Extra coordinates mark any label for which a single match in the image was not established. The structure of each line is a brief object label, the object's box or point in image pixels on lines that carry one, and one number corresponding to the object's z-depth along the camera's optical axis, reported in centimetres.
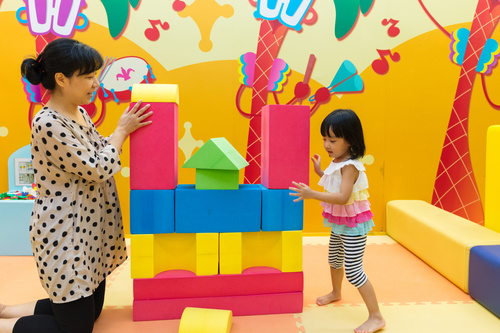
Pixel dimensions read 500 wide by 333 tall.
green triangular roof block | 204
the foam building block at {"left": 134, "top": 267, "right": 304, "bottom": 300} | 209
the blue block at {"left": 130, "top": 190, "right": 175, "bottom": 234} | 205
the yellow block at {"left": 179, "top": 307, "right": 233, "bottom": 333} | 184
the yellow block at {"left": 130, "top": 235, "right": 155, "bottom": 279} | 207
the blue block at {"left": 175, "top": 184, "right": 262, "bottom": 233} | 208
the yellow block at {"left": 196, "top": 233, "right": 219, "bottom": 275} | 210
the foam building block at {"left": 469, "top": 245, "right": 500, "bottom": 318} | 214
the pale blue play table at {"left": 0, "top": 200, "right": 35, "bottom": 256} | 316
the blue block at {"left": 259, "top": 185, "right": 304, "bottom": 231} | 214
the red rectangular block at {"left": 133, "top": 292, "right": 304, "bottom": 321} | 209
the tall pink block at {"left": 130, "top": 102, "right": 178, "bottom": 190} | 203
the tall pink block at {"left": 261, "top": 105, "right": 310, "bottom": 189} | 212
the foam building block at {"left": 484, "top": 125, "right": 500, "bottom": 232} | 268
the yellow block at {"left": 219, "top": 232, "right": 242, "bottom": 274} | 212
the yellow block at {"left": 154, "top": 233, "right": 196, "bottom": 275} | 212
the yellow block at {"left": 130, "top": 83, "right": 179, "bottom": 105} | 204
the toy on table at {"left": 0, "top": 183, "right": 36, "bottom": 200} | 329
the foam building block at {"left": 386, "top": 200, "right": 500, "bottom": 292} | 250
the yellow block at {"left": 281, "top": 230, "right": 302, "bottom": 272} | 217
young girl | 201
